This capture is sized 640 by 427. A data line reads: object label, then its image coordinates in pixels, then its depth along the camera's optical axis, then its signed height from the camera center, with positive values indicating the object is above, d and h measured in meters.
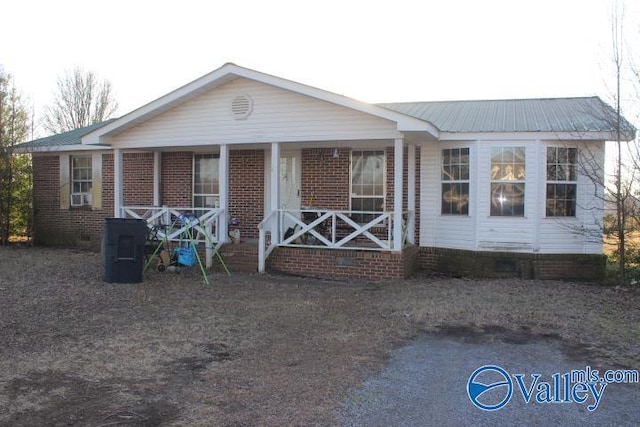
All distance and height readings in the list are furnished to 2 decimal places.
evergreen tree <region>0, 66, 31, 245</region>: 15.91 +1.15
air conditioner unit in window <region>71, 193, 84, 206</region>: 15.36 +0.20
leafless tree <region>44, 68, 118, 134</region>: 36.84 +6.72
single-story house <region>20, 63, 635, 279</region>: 10.74 +0.68
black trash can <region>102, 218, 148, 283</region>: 9.49 -0.70
